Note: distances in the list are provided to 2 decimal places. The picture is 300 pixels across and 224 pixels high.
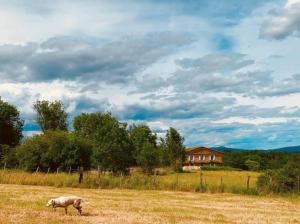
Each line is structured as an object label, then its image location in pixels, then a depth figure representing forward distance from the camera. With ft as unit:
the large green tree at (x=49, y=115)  435.12
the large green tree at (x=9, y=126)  362.12
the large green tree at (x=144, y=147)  299.99
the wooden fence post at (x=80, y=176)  159.61
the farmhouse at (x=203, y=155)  582.76
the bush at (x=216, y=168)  441.48
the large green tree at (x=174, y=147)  393.50
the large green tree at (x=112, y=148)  276.62
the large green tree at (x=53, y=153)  267.59
